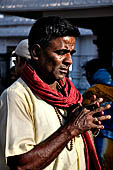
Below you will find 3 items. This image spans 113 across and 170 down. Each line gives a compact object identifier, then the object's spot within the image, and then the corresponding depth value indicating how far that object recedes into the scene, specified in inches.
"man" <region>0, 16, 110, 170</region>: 74.4
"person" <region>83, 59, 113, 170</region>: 161.5
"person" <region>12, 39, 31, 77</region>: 121.9
